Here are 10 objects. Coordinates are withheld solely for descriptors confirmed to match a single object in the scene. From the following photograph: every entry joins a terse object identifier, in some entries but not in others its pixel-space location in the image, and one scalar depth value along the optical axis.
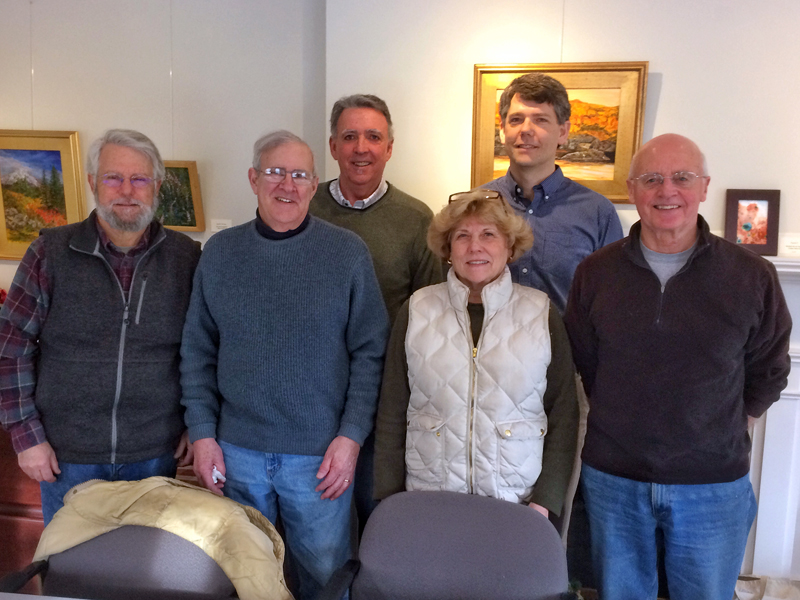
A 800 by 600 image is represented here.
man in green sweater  1.97
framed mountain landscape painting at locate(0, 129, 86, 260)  3.12
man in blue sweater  1.58
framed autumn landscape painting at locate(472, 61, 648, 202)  2.30
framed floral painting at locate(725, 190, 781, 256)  2.24
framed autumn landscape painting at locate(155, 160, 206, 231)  3.00
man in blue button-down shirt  1.95
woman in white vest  1.50
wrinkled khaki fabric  1.25
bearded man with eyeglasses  1.60
